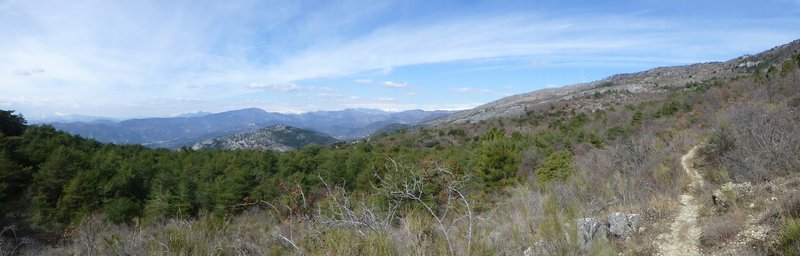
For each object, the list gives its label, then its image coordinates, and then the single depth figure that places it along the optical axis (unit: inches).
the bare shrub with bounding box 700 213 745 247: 214.4
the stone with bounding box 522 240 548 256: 198.4
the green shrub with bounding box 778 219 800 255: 162.8
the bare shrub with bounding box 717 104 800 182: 319.0
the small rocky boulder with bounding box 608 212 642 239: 255.2
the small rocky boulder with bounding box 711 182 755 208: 264.2
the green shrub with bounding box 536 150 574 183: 801.6
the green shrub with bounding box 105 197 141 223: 983.2
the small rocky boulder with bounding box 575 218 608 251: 204.4
